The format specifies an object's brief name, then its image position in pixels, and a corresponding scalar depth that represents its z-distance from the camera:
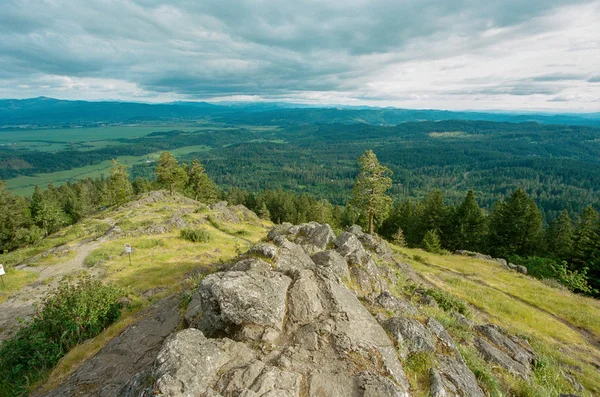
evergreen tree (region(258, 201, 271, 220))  87.05
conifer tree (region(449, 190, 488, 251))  59.06
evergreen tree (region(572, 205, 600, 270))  45.44
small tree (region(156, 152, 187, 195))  66.21
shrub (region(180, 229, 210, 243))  38.56
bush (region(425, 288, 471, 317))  19.29
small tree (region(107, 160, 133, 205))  70.25
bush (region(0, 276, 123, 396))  12.66
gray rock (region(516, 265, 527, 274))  40.94
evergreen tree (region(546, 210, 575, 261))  49.62
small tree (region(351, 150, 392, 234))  38.19
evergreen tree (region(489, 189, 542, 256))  56.09
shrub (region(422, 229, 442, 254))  50.14
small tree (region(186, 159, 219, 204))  78.50
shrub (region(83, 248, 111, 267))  29.47
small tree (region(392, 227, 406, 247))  52.62
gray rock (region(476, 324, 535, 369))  13.42
